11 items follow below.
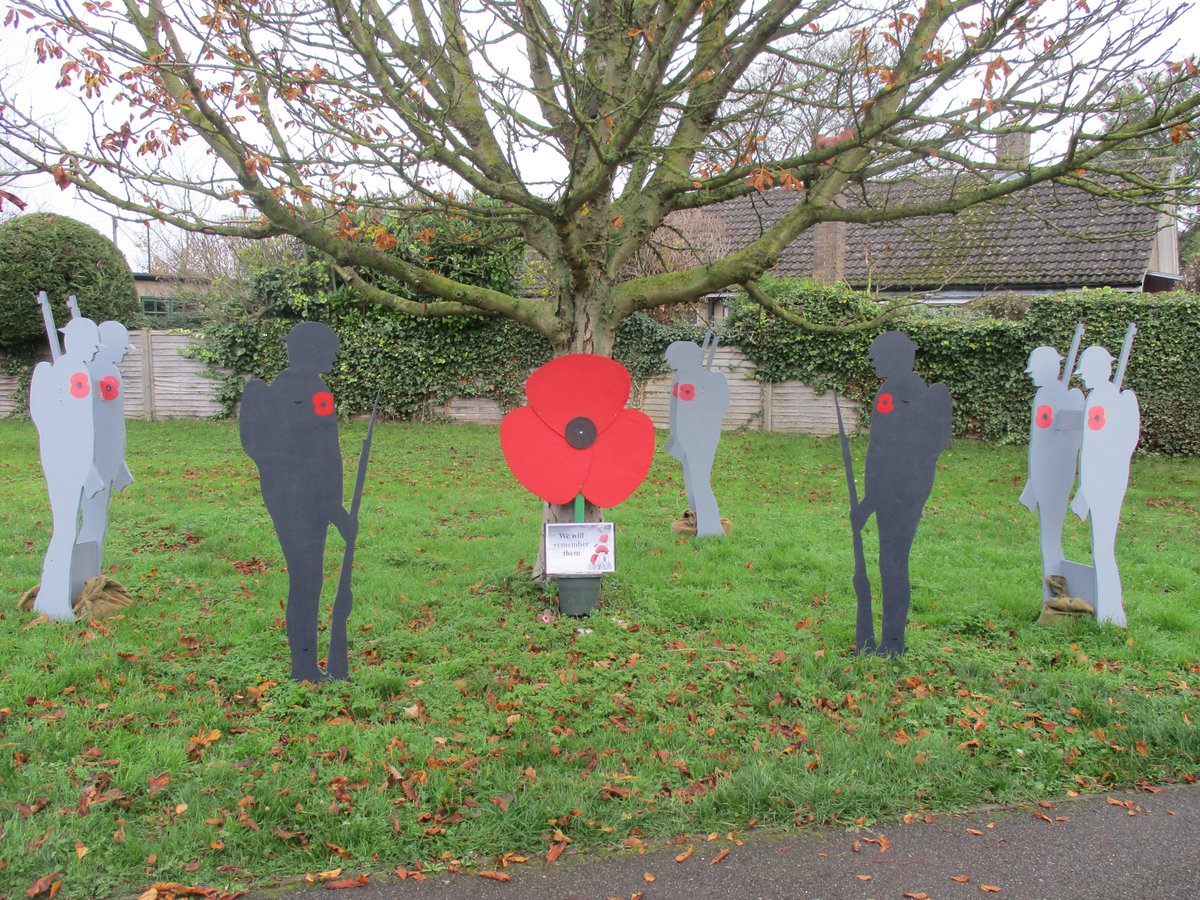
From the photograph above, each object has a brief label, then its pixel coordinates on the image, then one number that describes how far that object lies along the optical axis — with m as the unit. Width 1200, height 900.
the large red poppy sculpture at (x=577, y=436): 5.36
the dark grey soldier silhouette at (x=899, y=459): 4.62
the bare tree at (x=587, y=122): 4.28
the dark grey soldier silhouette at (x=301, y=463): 4.09
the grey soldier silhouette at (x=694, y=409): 8.00
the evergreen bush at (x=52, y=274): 14.98
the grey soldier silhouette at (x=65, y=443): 5.11
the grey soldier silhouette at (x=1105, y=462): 5.16
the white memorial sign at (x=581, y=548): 5.24
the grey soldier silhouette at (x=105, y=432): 5.53
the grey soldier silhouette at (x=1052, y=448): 5.55
